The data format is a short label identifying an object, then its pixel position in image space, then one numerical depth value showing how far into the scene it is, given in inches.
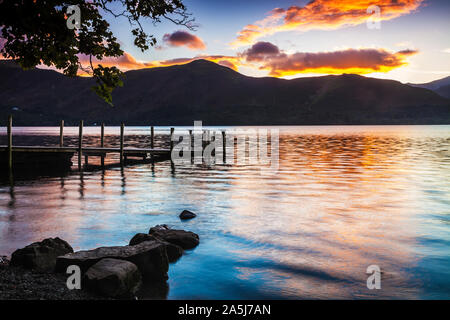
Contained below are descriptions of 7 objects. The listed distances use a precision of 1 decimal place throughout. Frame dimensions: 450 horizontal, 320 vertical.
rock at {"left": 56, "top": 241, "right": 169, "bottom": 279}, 323.6
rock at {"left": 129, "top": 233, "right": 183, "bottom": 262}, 404.2
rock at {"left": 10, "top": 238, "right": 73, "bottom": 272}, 325.1
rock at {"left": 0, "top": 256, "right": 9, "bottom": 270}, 324.5
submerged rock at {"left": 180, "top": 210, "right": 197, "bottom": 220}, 594.2
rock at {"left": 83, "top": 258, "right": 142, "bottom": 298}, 288.0
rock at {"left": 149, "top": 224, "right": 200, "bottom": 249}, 441.4
